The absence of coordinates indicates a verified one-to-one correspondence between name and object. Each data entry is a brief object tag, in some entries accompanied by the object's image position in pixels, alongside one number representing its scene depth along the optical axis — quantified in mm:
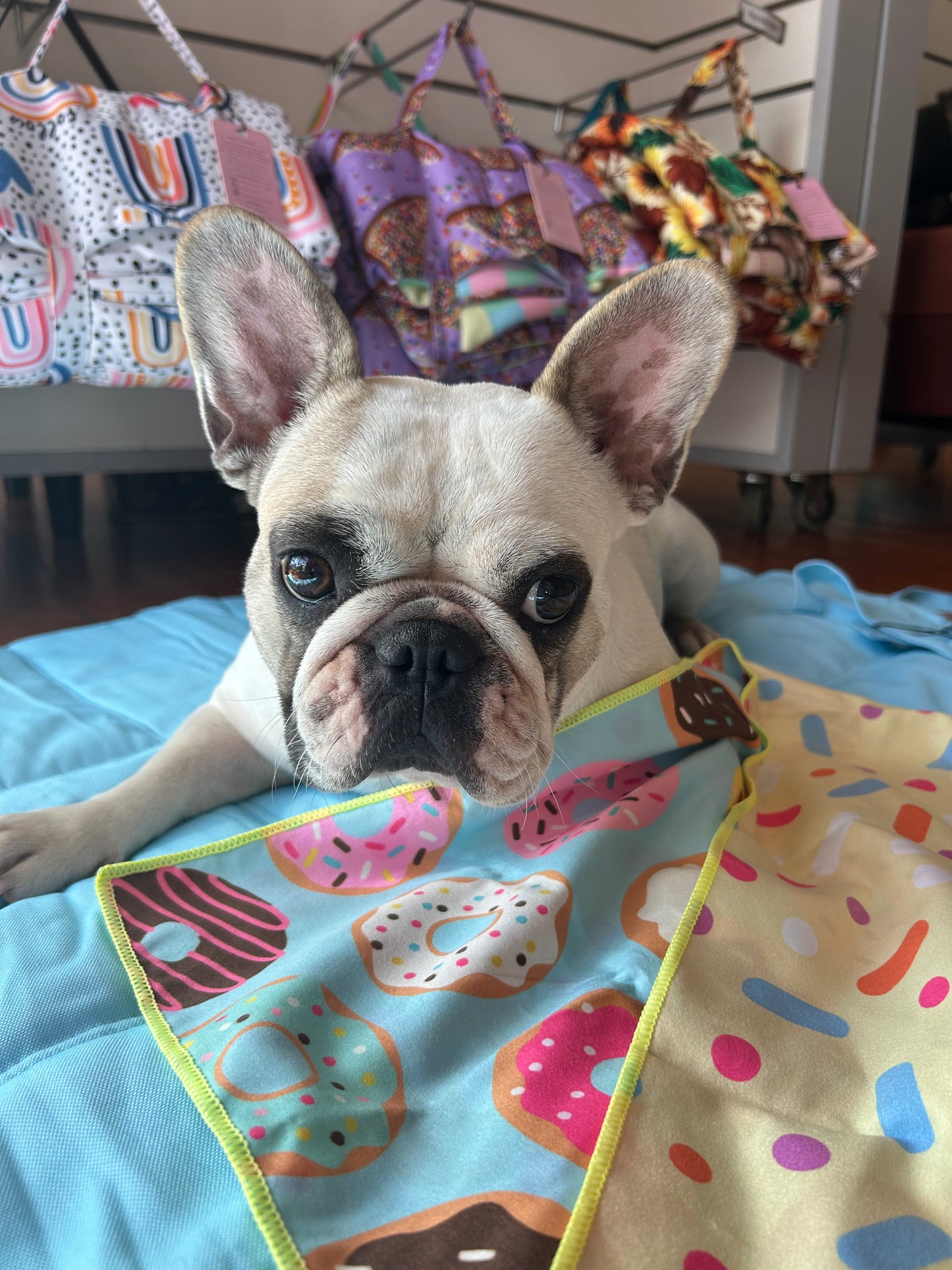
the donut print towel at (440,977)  494
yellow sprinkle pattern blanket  473
